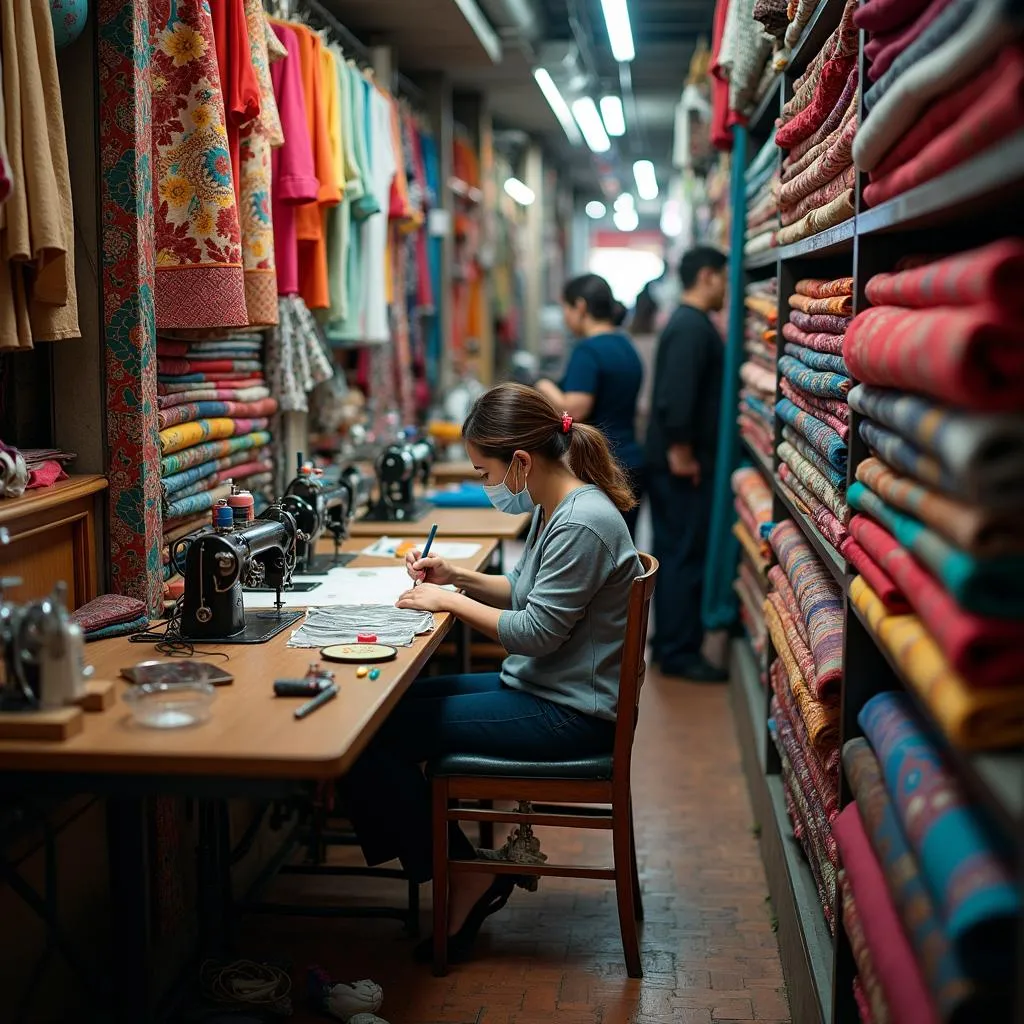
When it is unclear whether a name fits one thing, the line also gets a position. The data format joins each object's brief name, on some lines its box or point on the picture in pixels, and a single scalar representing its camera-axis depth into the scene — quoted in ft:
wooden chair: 9.82
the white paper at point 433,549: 12.91
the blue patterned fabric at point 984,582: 4.89
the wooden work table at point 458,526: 14.40
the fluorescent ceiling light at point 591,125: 29.95
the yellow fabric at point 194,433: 11.11
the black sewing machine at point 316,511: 11.19
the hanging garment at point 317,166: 14.69
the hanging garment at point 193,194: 10.55
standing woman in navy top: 18.39
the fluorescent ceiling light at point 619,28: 19.62
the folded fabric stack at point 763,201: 14.39
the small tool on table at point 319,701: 7.39
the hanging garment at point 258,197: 11.81
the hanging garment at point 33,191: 8.00
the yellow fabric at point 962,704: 4.89
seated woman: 9.78
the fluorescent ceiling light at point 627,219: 60.28
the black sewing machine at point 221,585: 9.12
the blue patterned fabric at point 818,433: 8.97
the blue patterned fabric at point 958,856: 4.56
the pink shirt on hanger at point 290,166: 13.50
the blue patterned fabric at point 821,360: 9.64
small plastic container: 7.13
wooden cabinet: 8.57
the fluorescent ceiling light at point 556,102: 27.32
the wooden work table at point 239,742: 6.66
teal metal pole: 17.76
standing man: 19.07
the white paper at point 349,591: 10.62
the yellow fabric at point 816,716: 8.98
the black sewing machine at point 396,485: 15.07
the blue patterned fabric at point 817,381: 9.27
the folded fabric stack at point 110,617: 9.22
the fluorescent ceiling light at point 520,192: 36.35
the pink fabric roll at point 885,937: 5.39
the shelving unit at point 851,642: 4.73
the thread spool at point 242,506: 10.08
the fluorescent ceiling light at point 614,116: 29.50
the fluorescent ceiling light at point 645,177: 45.34
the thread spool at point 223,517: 9.52
